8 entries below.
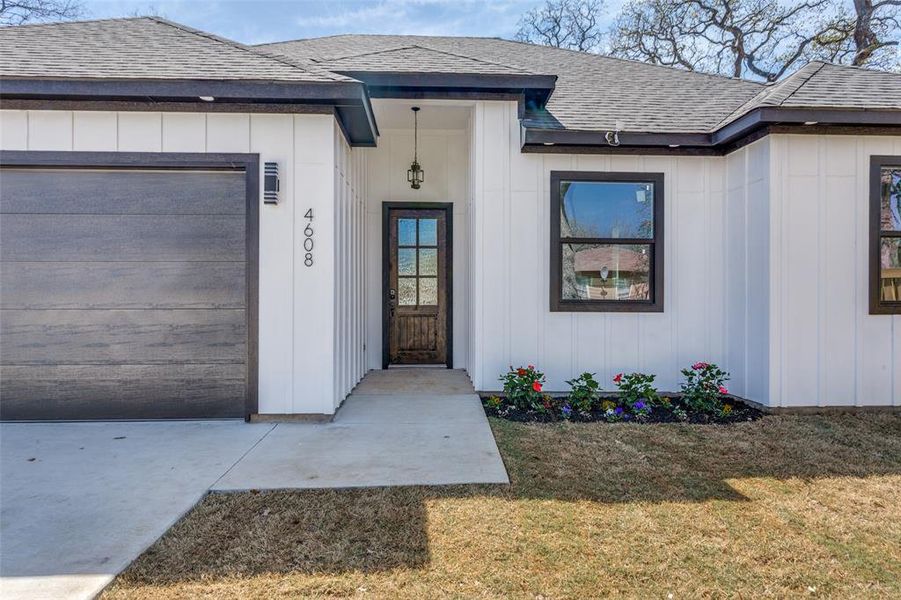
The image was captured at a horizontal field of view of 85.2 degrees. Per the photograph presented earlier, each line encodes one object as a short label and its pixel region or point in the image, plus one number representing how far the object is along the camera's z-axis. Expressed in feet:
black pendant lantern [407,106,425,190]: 22.99
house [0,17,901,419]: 14.66
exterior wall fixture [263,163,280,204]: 14.74
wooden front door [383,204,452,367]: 23.90
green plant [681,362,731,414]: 16.42
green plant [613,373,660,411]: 16.58
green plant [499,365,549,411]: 16.58
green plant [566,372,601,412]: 16.48
